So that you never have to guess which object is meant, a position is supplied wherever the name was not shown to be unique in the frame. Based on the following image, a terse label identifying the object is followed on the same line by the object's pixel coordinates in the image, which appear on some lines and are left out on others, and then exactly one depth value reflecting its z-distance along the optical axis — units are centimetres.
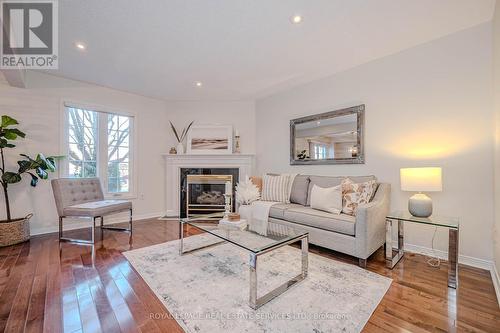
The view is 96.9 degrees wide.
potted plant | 288
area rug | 147
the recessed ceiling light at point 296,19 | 217
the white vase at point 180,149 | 477
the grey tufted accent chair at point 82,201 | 298
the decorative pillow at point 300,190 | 349
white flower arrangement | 281
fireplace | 473
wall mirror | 329
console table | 195
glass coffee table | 164
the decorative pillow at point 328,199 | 280
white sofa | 230
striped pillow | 369
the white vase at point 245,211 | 330
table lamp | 224
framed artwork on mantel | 479
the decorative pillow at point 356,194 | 269
